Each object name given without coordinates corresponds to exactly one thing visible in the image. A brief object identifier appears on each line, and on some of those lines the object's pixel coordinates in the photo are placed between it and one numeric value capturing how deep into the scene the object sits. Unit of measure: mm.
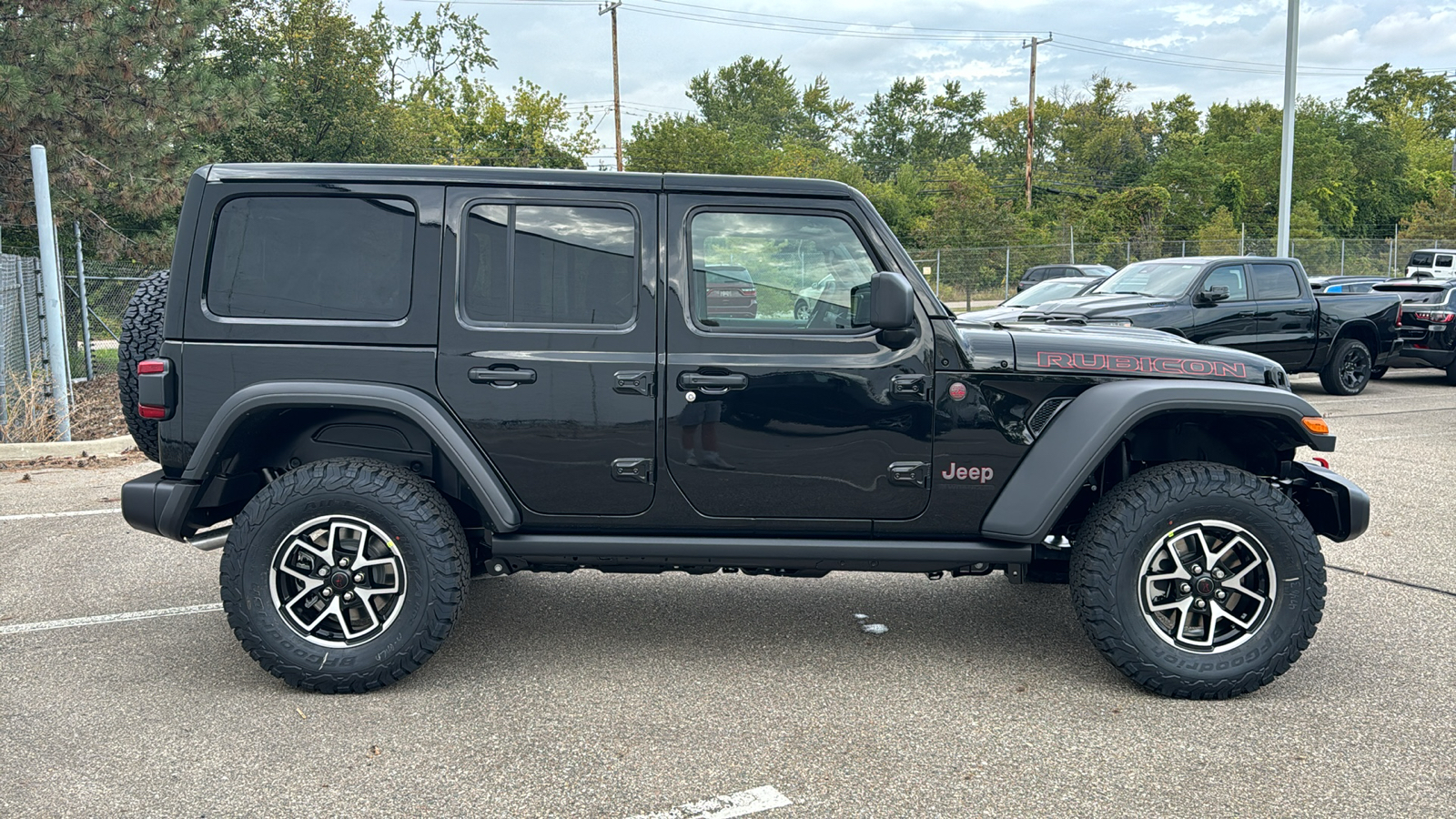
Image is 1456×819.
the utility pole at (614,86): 43281
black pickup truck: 11898
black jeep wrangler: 3988
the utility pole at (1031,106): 45438
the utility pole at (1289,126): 19500
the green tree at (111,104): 14055
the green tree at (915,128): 74938
